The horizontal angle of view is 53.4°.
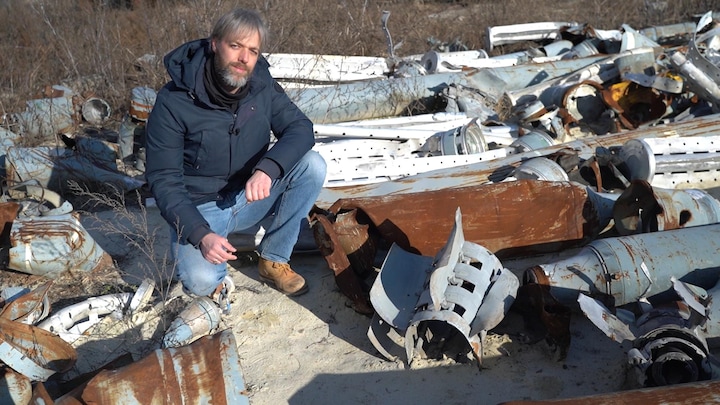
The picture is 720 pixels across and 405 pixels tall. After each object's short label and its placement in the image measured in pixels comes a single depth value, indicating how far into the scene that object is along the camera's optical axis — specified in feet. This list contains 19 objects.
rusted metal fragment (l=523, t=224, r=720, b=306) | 10.78
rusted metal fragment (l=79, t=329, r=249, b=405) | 8.57
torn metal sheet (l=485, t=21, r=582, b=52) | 24.31
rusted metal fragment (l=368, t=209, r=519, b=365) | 10.12
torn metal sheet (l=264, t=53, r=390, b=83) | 20.99
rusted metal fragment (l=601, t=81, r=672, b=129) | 18.31
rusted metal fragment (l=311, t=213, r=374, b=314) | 11.67
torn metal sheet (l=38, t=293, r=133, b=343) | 11.57
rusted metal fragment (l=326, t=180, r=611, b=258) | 12.19
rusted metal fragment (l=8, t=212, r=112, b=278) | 13.01
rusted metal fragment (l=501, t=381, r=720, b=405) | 7.73
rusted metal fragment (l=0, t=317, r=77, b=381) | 9.83
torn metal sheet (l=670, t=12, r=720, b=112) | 17.25
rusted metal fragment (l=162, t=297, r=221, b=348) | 11.01
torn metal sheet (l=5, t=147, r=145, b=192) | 16.39
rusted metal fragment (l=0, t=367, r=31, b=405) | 9.45
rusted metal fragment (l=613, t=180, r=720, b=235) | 11.99
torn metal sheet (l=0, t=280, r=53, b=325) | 11.09
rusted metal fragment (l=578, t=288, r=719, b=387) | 8.92
